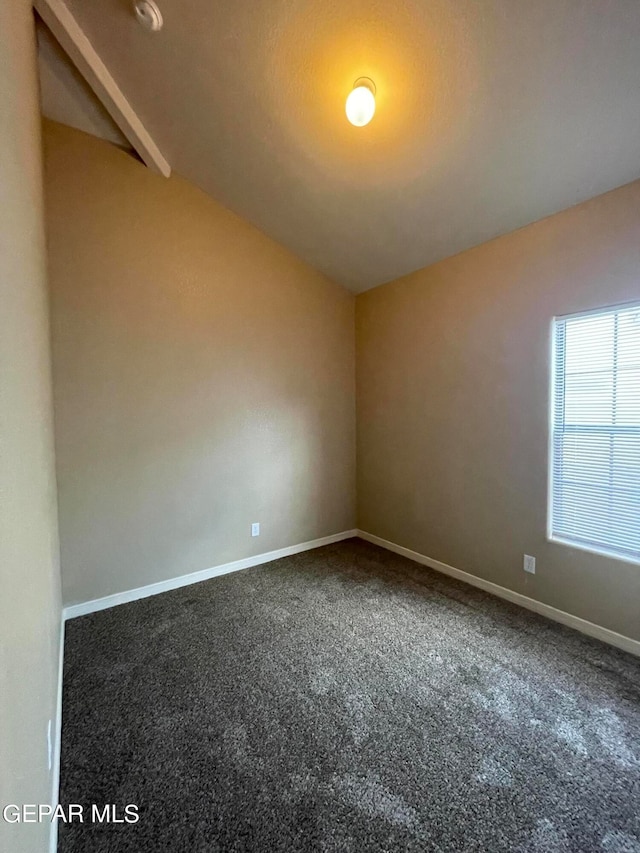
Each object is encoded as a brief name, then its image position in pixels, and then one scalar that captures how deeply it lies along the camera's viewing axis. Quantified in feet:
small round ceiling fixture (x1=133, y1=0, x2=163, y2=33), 5.87
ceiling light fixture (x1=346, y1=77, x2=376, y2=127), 5.86
